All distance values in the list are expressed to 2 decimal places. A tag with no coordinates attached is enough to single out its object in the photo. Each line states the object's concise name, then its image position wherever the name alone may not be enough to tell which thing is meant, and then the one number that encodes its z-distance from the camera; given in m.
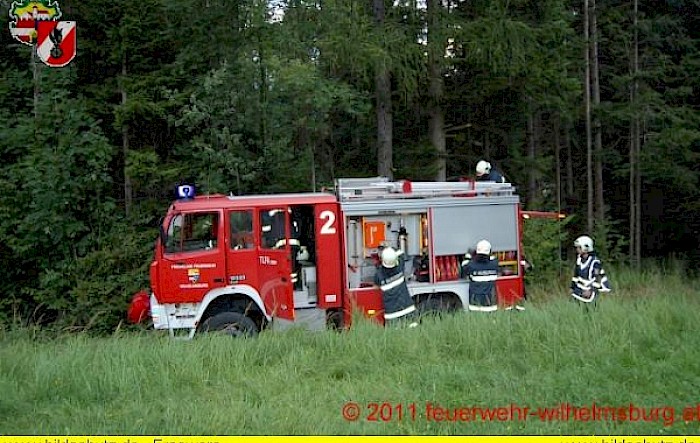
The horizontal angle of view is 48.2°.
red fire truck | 10.63
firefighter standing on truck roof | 12.47
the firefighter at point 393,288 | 10.30
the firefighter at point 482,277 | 10.53
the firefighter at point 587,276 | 10.23
